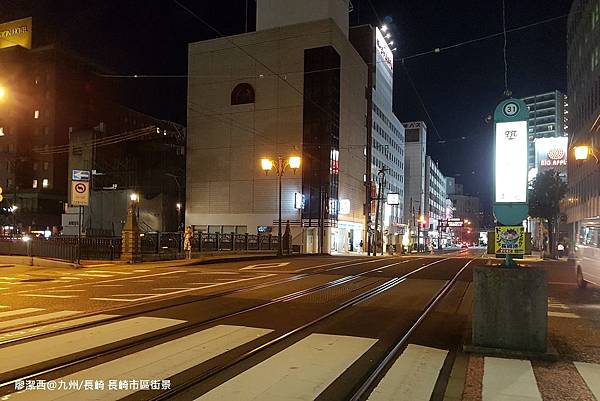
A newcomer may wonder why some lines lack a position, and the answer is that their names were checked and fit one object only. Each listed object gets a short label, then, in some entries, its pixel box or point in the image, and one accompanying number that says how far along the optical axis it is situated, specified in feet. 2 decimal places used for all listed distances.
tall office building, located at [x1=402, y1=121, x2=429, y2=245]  385.50
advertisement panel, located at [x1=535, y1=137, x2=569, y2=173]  228.63
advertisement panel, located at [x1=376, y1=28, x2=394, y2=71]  263.21
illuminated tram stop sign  24.50
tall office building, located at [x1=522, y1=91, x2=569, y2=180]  481.05
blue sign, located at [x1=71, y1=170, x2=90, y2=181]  81.83
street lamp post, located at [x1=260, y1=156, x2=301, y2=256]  120.98
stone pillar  88.17
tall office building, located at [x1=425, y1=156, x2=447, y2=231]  421.18
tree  158.20
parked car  48.27
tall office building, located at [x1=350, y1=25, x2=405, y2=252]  252.21
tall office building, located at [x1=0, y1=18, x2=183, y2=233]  253.44
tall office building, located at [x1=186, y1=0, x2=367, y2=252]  194.80
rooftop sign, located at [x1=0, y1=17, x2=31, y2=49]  277.64
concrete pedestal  23.03
